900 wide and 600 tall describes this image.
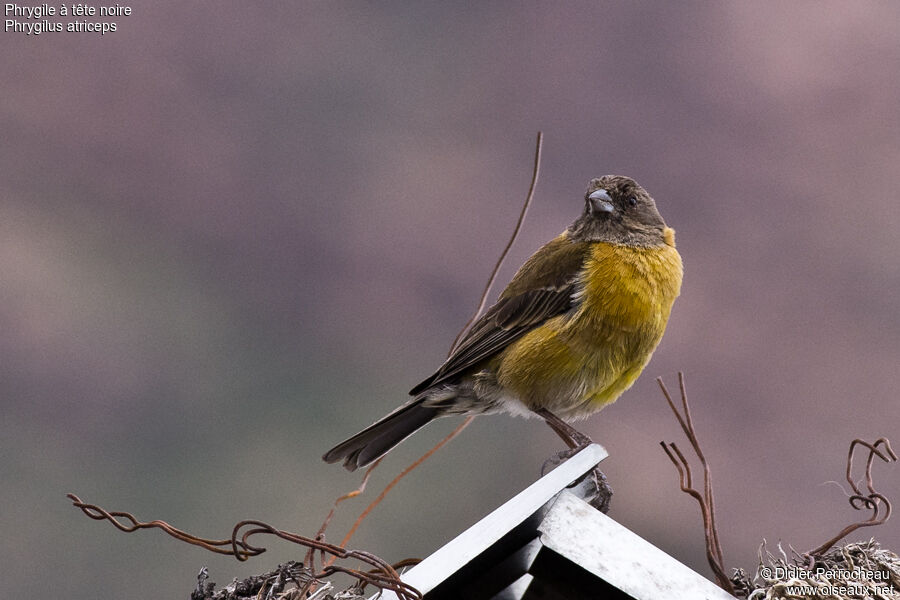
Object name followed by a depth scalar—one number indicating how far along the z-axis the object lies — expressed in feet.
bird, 24.66
